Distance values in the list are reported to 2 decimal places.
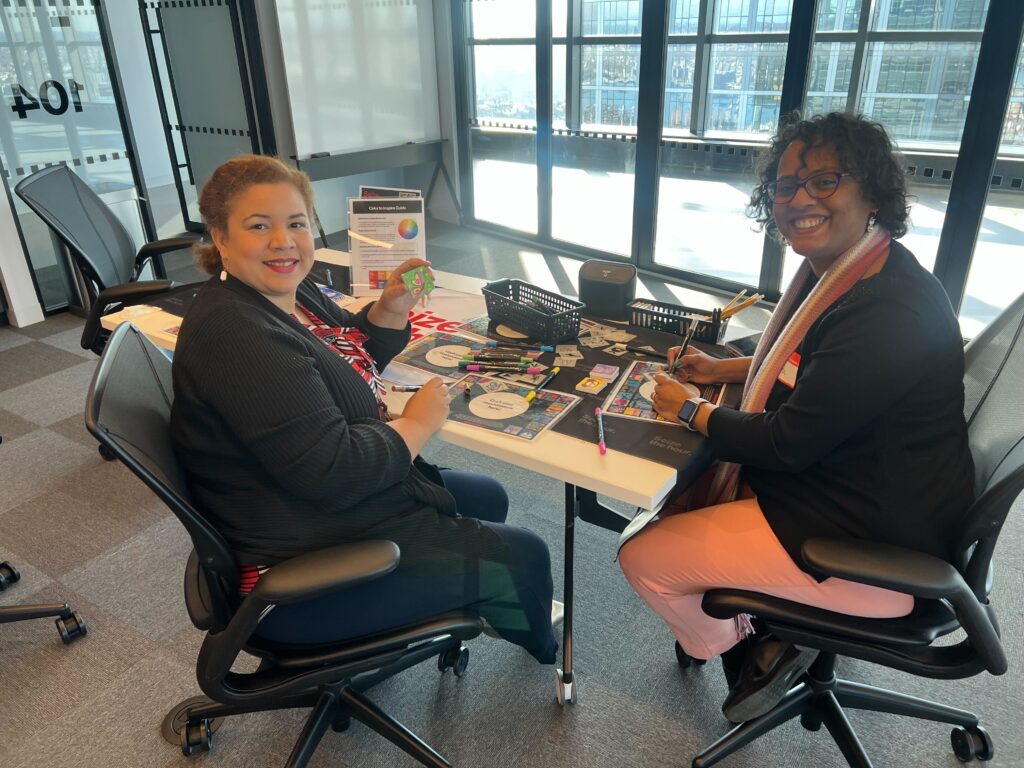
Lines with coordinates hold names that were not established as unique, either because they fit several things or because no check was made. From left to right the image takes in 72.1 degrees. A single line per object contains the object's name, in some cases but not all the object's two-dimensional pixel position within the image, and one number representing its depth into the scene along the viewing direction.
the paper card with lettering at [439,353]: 1.58
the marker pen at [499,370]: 1.52
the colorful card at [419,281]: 1.60
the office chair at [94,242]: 2.18
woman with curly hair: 1.13
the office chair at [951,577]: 1.04
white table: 1.16
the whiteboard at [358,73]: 4.26
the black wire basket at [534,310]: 1.65
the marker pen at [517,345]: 1.63
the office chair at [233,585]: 1.01
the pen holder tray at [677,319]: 1.68
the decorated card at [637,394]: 1.36
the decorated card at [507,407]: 1.32
